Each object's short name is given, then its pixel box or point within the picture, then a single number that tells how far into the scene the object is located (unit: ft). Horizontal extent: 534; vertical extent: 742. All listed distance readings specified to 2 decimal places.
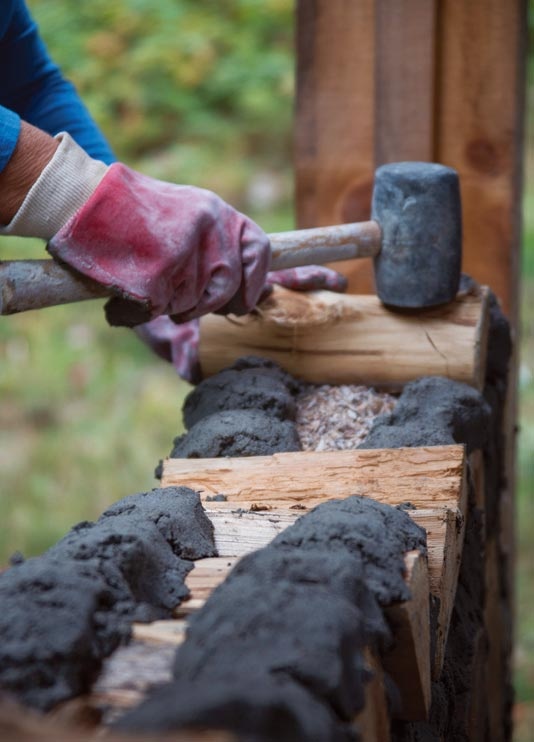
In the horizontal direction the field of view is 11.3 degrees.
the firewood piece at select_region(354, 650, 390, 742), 5.71
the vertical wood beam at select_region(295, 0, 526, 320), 7.67
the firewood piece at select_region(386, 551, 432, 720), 5.97
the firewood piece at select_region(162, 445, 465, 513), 6.42
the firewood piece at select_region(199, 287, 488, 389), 7.08
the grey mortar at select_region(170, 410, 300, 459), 6.71
